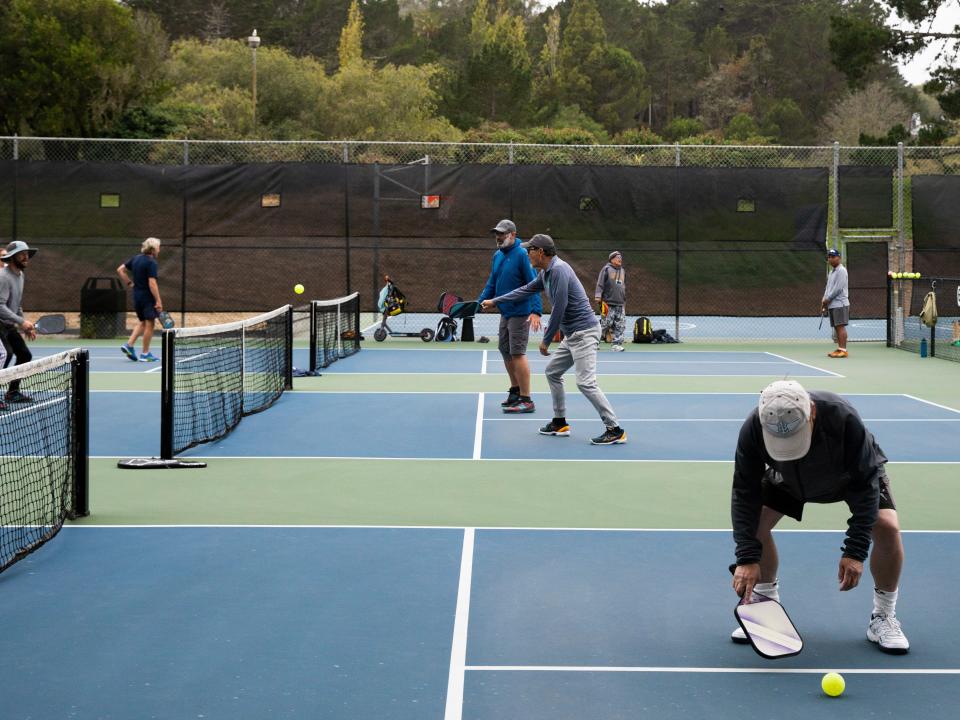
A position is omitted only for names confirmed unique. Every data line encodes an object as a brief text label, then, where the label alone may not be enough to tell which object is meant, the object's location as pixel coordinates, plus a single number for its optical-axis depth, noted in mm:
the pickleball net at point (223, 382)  9633
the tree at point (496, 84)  59750
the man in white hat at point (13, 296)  12031
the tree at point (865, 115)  60062
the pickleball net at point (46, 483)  7012
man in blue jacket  12367
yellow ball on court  4668
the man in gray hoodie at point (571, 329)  10688
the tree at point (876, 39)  36562
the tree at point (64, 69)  36656
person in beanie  20844
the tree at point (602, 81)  69500
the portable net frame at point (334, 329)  16578
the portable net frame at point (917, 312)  21000
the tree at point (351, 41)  63031
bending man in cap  4441
